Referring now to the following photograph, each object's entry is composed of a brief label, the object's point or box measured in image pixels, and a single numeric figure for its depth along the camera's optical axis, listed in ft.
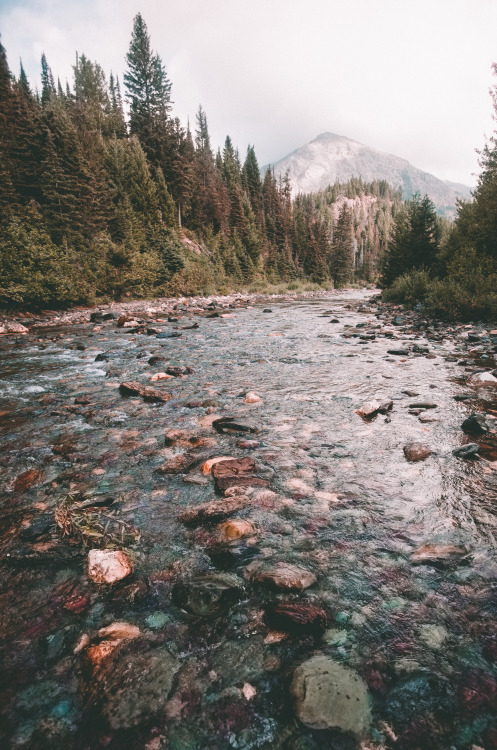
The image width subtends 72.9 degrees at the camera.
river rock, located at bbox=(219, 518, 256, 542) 6.86
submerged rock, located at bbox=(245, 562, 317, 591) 5.52
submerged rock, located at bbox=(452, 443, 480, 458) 9.84
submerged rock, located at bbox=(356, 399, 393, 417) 13.24
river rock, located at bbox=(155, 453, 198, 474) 9.42
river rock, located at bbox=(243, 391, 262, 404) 15.10
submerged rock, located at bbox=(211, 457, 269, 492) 8.63
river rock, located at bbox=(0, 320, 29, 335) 36.88
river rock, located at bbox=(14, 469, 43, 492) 8.71
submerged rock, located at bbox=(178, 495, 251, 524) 7.37
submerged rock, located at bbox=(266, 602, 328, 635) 4.83
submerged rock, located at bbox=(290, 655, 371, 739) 3.62
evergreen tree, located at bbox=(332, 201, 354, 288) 213.05
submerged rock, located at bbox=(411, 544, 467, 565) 6.06
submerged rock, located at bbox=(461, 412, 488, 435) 11.32
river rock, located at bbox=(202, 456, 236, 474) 9.37
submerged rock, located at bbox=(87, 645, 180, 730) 3.80
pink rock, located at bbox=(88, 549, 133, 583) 5.76
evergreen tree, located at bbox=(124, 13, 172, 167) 146.10
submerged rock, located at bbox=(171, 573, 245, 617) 5.17
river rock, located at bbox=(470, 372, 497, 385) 17.15
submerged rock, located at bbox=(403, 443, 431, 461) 9.87
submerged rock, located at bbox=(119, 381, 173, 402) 15.53
